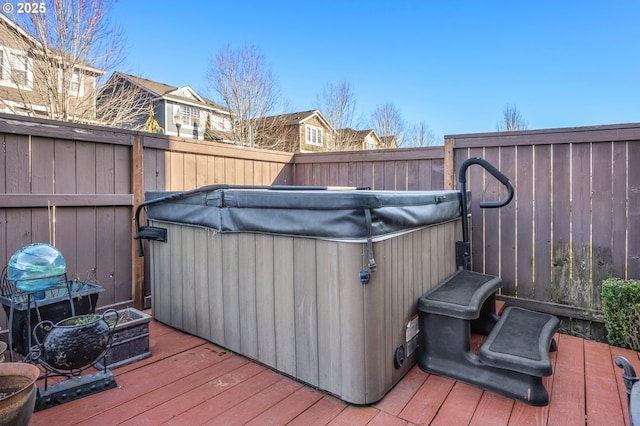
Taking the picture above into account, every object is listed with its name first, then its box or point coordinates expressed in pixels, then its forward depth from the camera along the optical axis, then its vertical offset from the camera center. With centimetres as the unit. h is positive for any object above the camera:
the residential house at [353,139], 1545 +298
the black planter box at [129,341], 221 -79
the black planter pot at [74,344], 171 -61
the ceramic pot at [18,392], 125 -65
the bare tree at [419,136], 1700 +337
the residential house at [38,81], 831 +308
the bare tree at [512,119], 1510 +367
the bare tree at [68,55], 845 +374
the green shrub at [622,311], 248 -70
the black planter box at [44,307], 214 -56
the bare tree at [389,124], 1650 +378
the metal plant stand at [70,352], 172 -66
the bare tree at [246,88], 1345 +447
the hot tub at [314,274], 179 -36
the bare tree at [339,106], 1579 +443
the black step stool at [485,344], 184 -73
